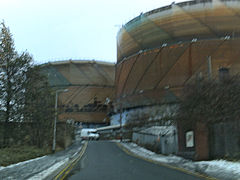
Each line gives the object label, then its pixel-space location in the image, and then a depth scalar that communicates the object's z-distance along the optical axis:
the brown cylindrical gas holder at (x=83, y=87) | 106.31
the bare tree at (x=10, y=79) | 20.30
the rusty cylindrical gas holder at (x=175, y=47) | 62.00
